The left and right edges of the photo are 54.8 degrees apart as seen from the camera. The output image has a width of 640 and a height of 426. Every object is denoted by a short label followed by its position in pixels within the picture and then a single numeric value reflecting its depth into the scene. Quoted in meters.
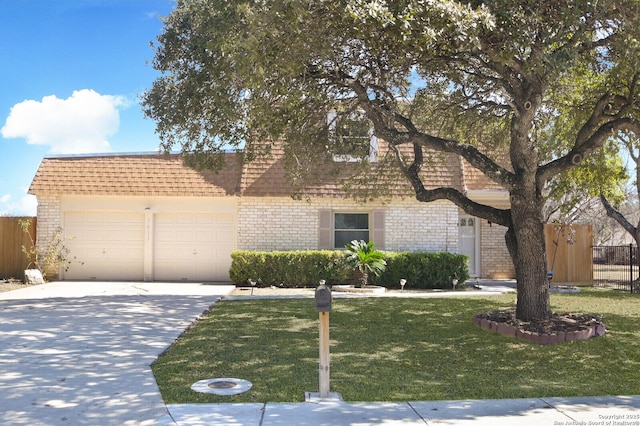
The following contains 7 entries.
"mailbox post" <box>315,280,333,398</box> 6.41
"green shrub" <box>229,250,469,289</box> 17.88
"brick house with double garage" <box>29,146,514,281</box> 19.23
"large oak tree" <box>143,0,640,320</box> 8.31
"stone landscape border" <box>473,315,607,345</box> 9.55
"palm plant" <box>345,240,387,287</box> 17.27
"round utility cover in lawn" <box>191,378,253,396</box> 6.68
